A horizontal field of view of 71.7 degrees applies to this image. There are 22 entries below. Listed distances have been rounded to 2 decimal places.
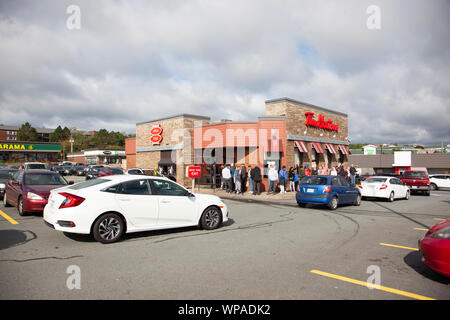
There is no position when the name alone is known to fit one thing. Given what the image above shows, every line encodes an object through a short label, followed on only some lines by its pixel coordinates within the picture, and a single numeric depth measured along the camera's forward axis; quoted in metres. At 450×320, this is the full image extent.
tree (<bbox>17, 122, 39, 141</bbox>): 89.00
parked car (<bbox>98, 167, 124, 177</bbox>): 23.88
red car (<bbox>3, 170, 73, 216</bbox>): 9.62
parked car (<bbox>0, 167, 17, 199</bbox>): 14.29
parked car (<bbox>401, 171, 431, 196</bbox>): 21.09
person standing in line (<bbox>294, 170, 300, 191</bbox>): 20.05
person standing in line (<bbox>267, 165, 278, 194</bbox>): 19.00
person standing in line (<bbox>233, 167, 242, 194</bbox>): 19.27
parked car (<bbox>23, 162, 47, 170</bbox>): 27.99
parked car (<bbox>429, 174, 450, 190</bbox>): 28.52
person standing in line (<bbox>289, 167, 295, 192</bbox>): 20.38
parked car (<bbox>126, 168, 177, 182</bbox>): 22.31
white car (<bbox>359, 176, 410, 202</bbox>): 15.95
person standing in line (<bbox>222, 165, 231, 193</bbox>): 20.05
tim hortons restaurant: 21.70
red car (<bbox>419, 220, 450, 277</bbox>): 4.38
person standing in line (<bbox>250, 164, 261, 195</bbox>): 18.50
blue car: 12.50
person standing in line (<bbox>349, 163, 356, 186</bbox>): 21.44
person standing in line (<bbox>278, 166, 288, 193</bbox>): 19.22
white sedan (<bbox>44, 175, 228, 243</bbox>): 6.38
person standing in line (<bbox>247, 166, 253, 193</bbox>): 19.72
